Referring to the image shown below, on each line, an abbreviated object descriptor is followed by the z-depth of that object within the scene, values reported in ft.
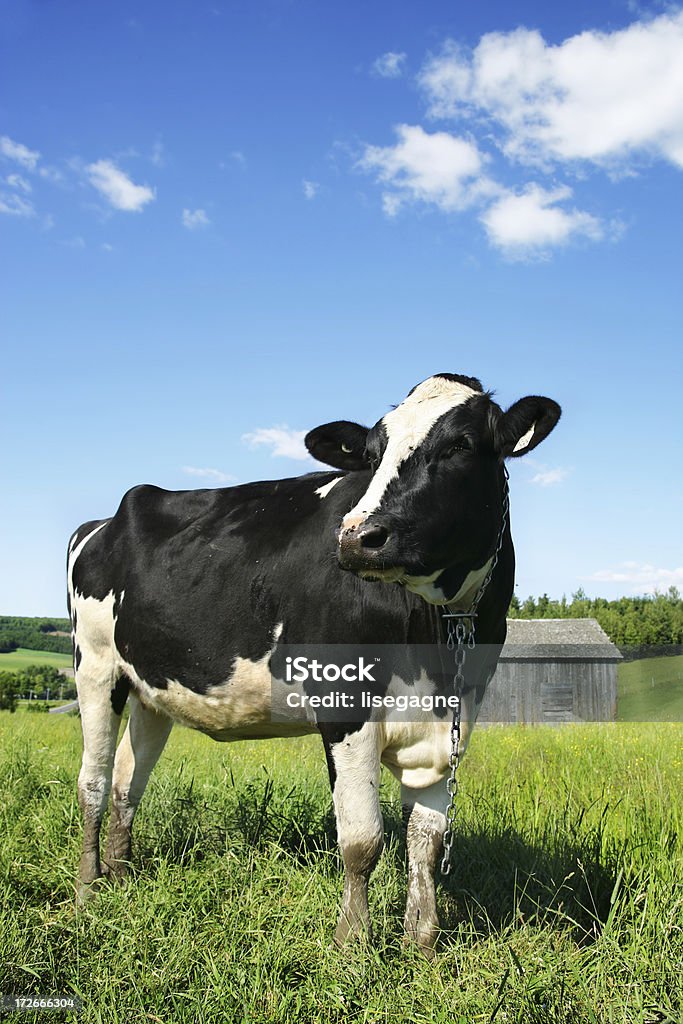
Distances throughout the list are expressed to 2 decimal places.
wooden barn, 113.60
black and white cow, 13.02
